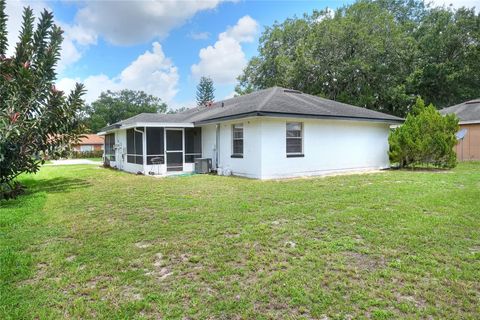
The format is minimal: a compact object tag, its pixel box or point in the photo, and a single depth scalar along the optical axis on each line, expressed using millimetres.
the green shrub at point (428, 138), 13305
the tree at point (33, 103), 8914
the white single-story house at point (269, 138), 11852
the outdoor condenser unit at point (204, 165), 14227
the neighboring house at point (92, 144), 47475
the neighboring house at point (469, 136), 19469
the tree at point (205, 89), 64875
